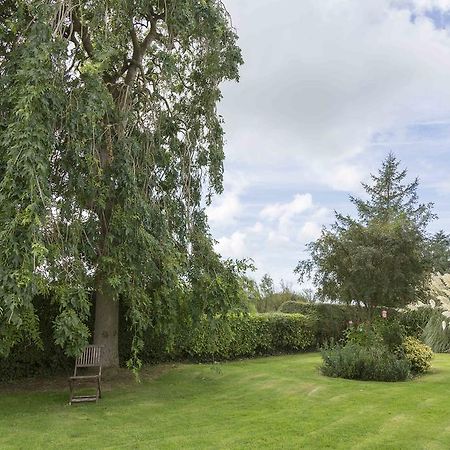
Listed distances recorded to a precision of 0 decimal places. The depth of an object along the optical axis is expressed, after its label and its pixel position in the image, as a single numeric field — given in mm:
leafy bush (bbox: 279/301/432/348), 16156
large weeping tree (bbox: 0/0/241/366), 6379
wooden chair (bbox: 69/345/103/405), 7562
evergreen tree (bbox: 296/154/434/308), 13789
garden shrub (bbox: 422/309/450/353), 12174
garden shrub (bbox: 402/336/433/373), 10805
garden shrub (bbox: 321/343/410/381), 9789
